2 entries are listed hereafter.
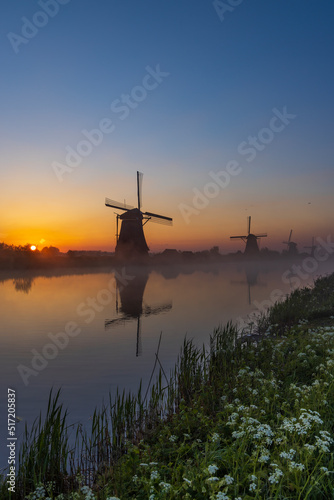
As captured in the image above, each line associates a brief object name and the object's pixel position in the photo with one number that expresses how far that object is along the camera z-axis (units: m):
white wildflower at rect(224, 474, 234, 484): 3.32
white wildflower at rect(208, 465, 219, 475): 3.35
